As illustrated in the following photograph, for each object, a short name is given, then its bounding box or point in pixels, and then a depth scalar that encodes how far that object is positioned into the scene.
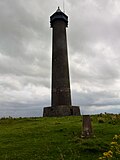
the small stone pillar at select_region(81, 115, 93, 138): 7.51
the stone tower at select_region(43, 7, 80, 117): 16.99
